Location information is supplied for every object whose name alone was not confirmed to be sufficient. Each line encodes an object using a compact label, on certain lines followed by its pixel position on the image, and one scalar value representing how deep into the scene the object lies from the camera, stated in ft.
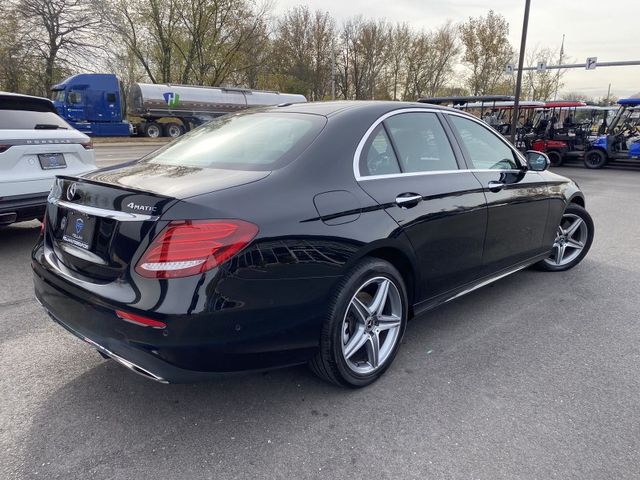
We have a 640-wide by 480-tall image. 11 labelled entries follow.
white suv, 15.35
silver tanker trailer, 85.76
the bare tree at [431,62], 157.48
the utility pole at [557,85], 131.85
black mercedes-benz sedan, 6.63
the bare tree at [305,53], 136.15
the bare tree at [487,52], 131.44
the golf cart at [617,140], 54.13
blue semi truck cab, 85.10
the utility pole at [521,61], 48.91
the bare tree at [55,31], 87.45
